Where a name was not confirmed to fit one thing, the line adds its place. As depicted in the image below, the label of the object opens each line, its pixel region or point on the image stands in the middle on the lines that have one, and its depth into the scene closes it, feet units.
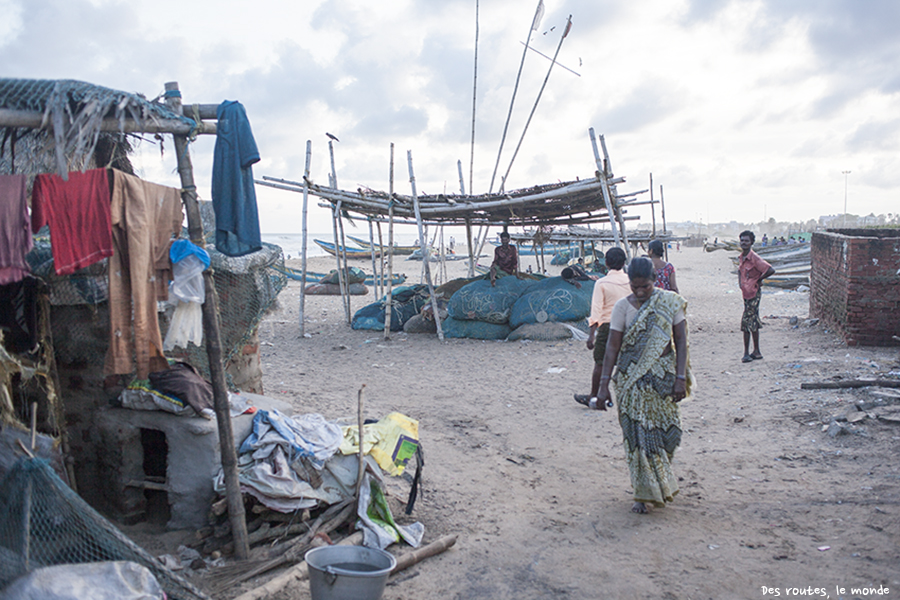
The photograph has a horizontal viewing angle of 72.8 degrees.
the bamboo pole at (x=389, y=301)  34.09
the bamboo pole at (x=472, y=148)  38.37
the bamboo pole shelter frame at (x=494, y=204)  29.48
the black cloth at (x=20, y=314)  11.51
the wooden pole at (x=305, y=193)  34.58
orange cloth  10.03
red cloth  9.73
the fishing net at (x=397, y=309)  37.65
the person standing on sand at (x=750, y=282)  24.09
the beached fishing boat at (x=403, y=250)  144.46
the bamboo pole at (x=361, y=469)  11.83
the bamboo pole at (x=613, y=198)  27.91
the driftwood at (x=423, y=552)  10.36
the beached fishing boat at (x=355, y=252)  123.13
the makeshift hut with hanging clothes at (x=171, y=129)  8.86
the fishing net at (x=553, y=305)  32.78
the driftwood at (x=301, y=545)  10.17
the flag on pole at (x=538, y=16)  34.32
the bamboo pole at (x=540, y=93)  33.12
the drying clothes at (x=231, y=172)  10.43
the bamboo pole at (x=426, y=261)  33.19
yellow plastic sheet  12.42
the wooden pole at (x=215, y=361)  10.43
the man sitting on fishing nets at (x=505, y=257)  37.52
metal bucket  8.31
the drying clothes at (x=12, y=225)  9.29
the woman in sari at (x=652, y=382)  11.62
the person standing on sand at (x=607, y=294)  16.42
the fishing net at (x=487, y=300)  34.06
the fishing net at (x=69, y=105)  8.80
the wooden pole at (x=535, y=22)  34.32
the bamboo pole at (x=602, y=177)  27.37
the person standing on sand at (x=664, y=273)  21.34
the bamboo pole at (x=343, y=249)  36.52
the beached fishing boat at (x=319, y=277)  72.43
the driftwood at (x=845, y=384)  18.01
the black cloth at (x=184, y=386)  12.12
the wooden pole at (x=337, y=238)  36.68
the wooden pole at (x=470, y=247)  41.51
